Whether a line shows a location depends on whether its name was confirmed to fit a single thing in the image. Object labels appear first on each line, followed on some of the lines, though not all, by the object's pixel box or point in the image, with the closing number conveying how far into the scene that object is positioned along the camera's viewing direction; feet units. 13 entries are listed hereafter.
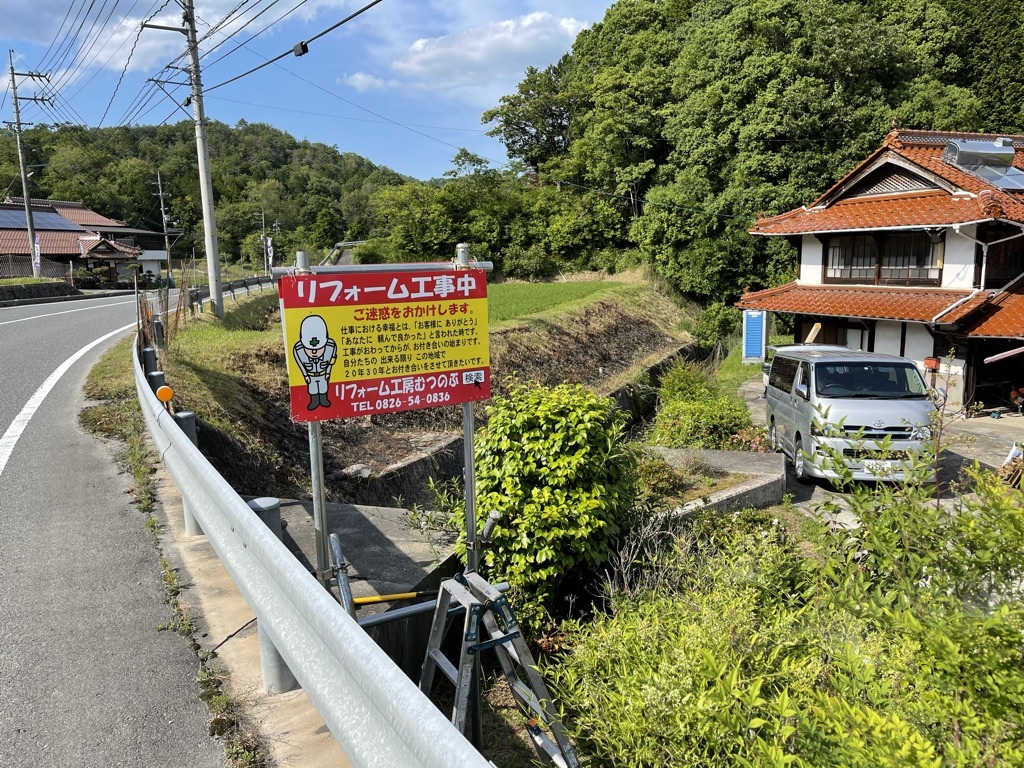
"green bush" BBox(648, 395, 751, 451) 39.99
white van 33.60
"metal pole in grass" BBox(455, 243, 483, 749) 12.82
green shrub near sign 15.96
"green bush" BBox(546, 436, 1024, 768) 7.09
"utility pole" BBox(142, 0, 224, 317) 49.26
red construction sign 11.56
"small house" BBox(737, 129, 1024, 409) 51.16
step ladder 9.68
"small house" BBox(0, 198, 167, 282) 122.21
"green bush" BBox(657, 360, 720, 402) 48.65
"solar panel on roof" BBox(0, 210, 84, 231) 132.57
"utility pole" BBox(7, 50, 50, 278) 100.41
